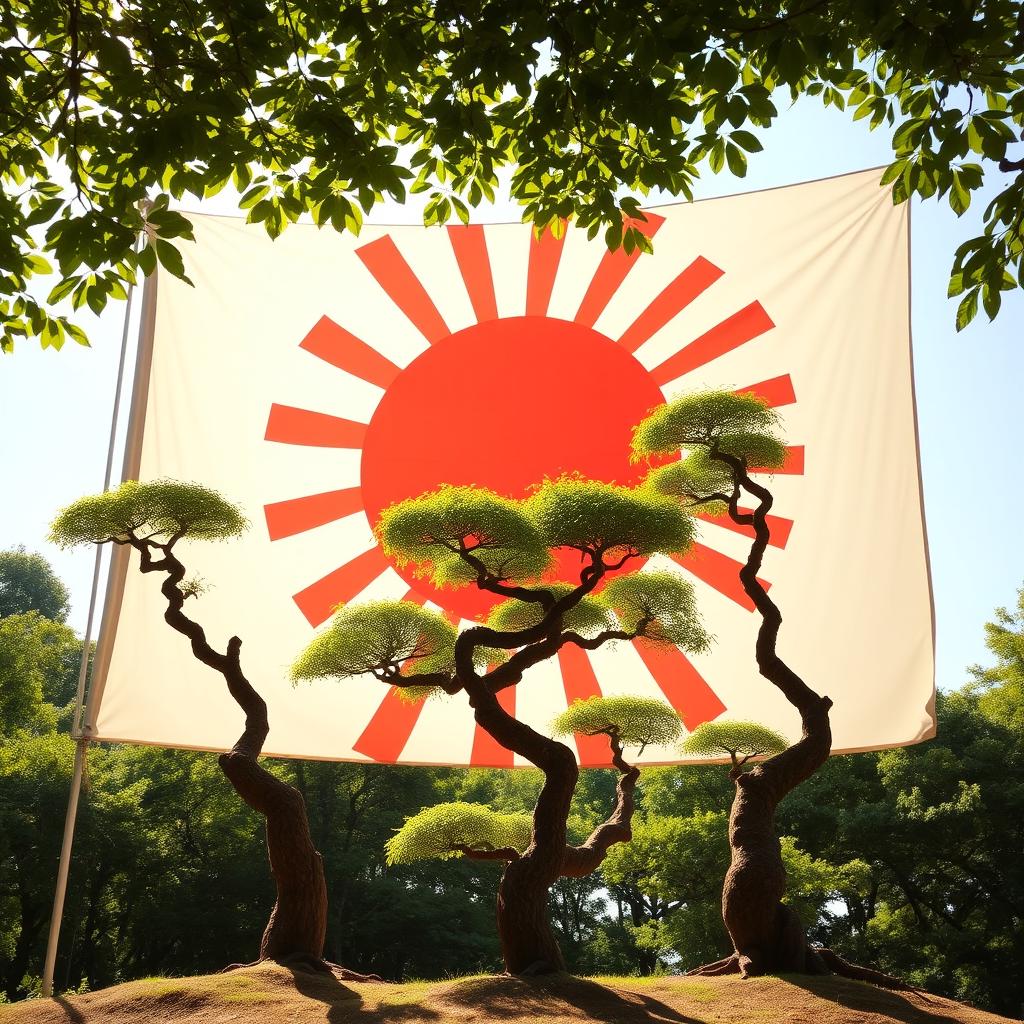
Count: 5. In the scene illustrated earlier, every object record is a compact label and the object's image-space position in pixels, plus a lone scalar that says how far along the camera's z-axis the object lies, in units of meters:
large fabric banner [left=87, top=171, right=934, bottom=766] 7.73
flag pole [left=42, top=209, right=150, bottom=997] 6.73
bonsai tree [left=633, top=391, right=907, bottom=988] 5.49
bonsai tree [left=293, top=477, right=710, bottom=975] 5.73
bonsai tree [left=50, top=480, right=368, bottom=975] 6.06
